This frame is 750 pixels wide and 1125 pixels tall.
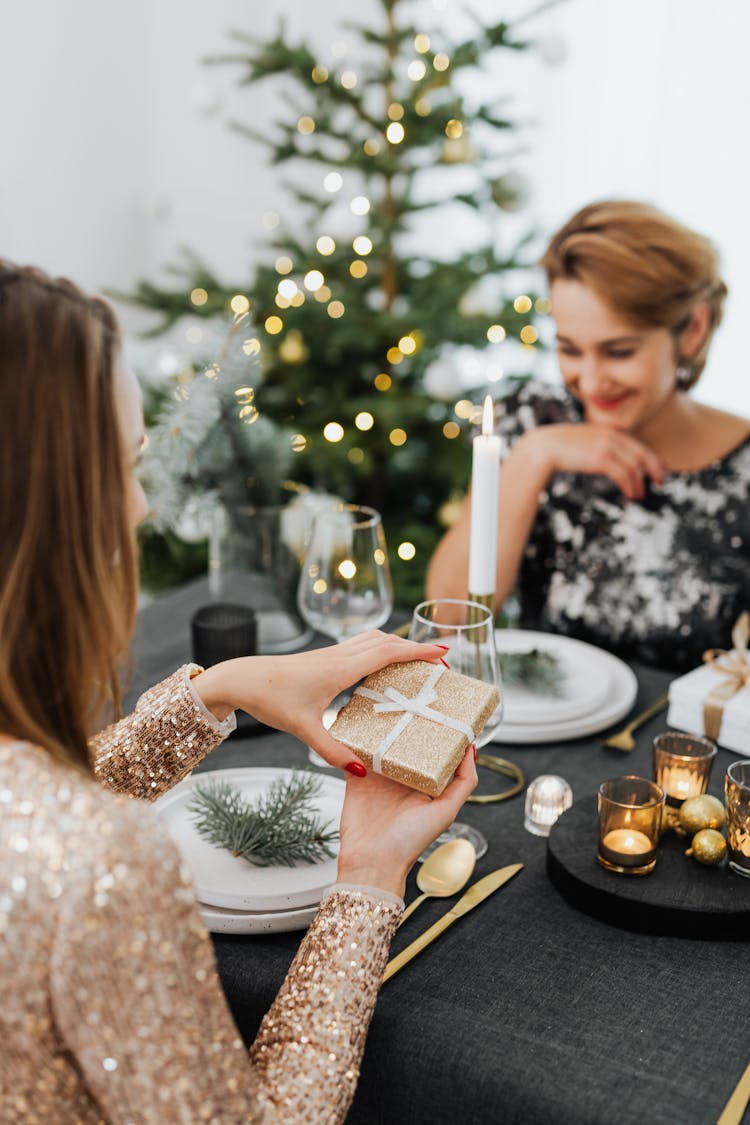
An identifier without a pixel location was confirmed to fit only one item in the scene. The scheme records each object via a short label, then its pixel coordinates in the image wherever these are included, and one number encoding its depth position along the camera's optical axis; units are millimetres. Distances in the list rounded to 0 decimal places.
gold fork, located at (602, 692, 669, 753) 1268
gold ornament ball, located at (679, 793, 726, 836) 1021
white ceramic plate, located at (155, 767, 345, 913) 932
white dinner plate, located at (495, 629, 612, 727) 1292
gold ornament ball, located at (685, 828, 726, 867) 985
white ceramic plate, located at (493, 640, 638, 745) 1278
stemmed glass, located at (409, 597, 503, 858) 1029
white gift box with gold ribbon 1259
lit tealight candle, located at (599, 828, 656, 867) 976
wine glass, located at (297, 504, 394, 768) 1291
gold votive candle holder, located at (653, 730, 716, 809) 1091
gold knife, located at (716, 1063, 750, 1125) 743
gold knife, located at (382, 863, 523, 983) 900
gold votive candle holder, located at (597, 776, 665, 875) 976
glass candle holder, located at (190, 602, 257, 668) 1366
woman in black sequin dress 1746
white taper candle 1139
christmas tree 2459
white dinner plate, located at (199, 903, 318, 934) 921
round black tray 931
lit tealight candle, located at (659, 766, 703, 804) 1095
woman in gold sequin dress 635
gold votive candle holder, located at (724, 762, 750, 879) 974
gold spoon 1001
